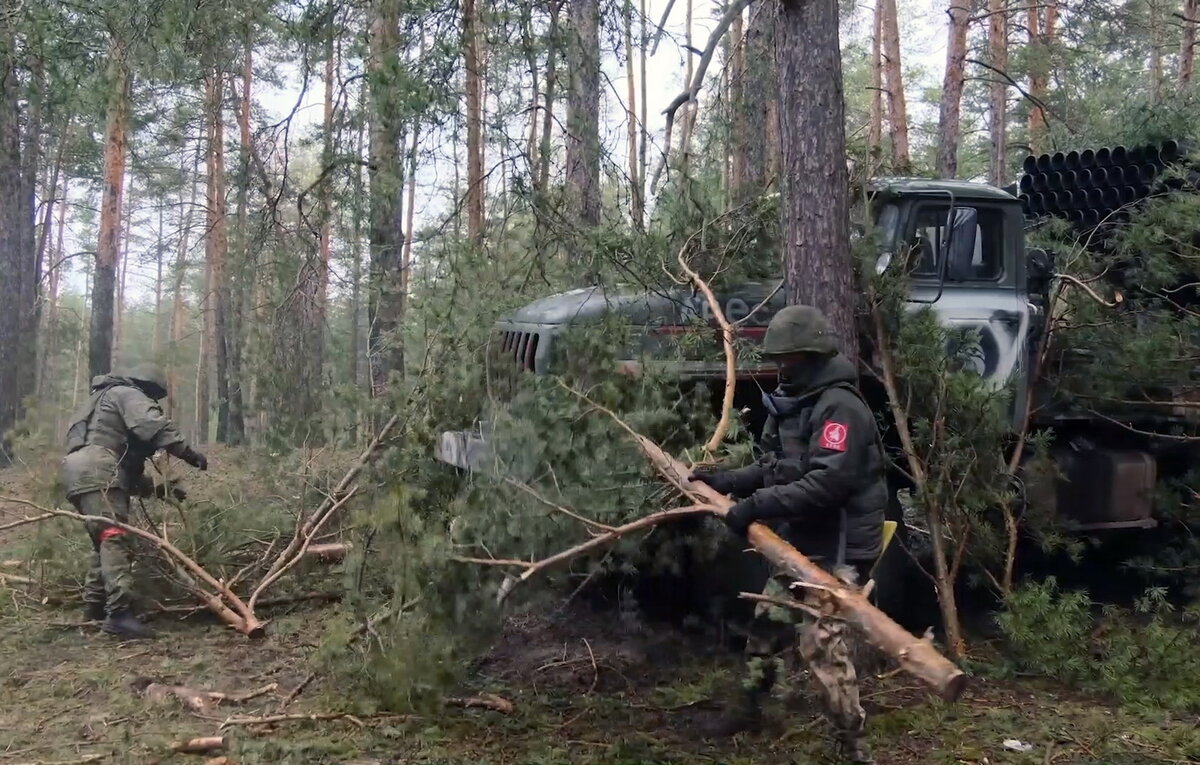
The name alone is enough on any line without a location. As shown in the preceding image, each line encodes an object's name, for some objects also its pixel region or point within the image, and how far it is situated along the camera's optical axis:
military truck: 5.20
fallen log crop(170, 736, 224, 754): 3.93
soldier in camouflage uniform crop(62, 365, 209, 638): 5.68
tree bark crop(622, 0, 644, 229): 5.77
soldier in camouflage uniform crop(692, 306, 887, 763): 3.79
